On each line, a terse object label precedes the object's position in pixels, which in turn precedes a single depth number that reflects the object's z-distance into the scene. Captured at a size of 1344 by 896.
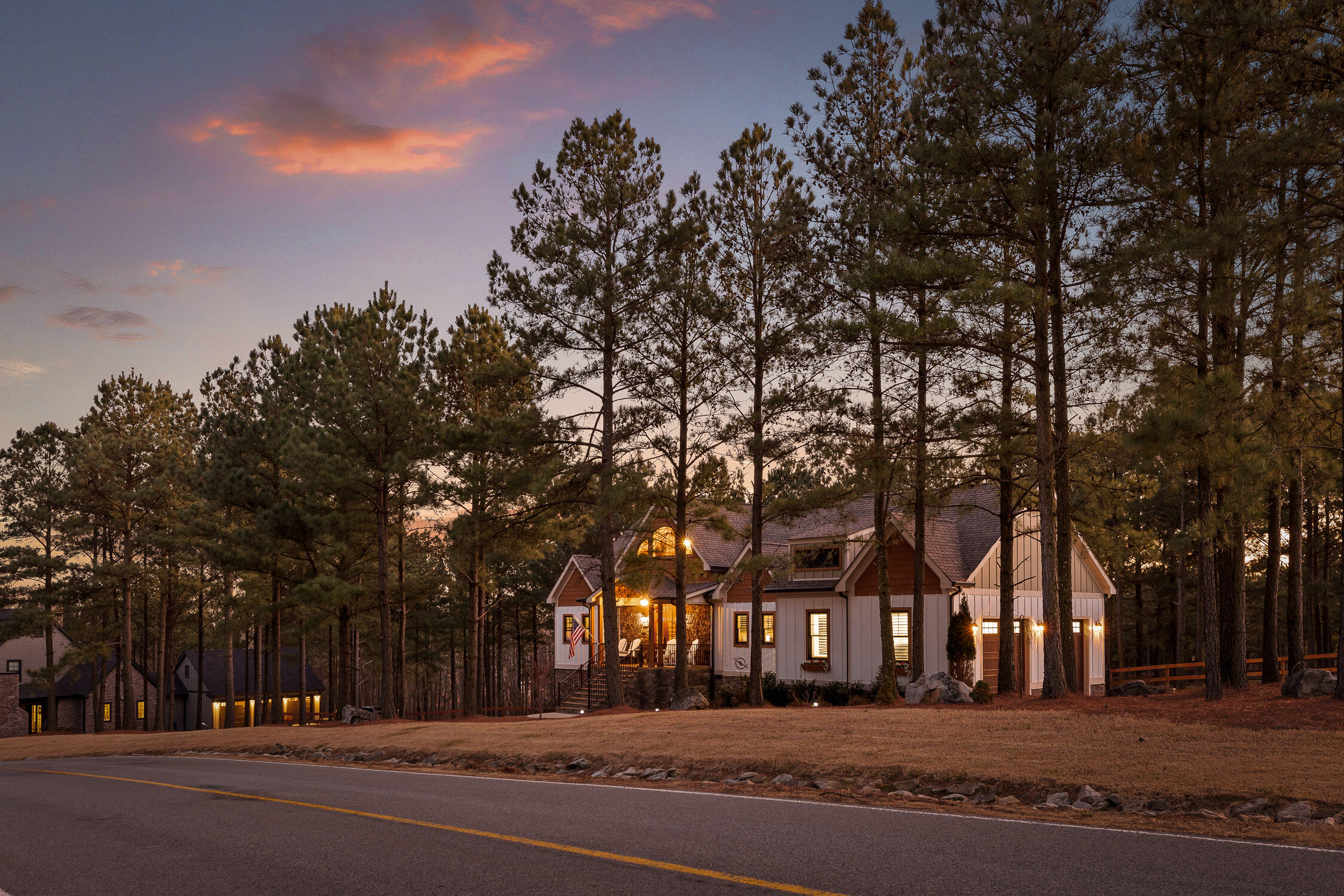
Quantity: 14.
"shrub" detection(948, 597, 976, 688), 27.12
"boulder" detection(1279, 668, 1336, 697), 16.28
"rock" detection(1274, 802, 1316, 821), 8.87
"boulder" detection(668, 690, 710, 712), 26.14
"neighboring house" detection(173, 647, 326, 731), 61.72
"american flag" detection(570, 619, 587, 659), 35.75
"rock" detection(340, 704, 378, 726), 30.53
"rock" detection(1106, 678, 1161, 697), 21.27
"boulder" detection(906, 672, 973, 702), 21.41
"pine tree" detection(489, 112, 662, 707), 24.75
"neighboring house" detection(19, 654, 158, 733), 54.16
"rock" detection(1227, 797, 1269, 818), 9.23
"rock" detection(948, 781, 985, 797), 10.96
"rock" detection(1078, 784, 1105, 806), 9.94
